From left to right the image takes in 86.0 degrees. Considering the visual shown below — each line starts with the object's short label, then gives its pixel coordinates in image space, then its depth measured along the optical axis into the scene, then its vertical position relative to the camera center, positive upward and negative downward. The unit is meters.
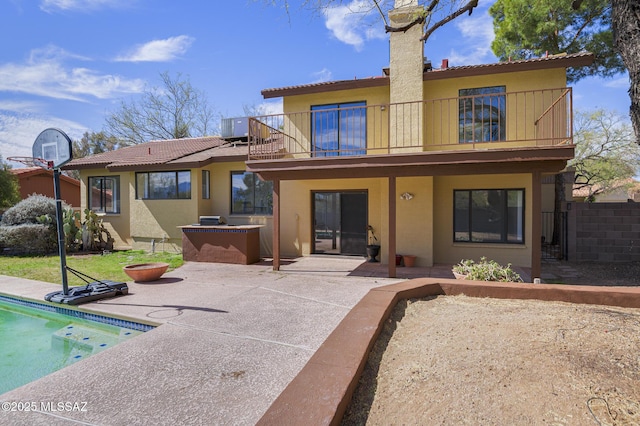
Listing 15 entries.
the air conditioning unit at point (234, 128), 15.89 +3.84
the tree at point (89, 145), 35.61 +7.20
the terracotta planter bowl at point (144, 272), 7.73 -1.40
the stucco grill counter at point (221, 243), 10.45 -1.06
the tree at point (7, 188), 18.90 +1.27
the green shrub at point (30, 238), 12.59 -1.00
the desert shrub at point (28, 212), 13.26 -0.04
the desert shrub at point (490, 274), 6.24 -1.21
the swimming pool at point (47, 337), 4.34 -1.96
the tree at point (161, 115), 27.70 +7.77
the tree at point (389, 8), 5.80 +3.86
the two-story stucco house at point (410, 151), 9.03 +1.61
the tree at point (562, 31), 12.55 +6.83
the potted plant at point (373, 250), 10.49 -1.27
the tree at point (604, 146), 19.22 +3.50
